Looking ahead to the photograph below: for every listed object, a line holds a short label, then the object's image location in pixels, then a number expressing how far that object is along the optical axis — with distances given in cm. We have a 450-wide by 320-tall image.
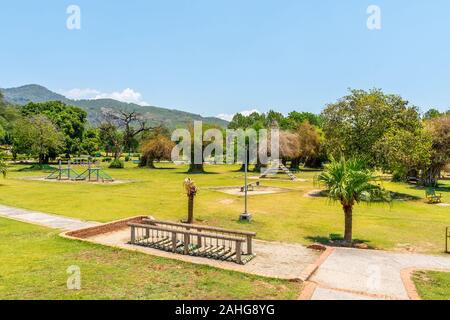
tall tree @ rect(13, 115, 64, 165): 5381
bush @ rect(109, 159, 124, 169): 6378
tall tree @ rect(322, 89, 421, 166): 3048
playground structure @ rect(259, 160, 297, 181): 4945
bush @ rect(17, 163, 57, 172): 5318
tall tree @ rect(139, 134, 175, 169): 6344
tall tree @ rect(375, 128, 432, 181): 2798
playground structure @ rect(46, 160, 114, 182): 3962
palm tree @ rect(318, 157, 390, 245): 1430
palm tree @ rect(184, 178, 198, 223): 1661
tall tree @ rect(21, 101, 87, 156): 7194
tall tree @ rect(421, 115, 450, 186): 3659
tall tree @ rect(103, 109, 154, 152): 7733
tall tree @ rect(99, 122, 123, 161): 9419
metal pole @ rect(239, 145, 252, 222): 1844
